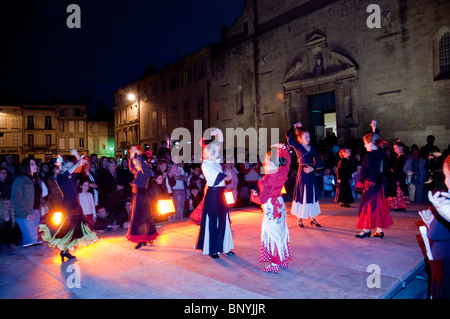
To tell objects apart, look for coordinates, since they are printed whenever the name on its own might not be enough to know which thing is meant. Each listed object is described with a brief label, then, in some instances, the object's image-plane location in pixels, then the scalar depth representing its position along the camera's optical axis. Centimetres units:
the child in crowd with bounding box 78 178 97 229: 756
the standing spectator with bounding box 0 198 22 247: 629
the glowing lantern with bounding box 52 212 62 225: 694
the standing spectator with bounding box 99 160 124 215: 834
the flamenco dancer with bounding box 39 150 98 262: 541
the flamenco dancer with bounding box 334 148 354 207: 1005
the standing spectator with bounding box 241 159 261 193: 1142
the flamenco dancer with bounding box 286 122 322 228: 735
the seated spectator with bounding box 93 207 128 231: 790
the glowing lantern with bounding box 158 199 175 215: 843
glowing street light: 3817
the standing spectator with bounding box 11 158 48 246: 625
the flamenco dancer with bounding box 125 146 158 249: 610
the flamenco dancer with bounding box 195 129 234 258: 536
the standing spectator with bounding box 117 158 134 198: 895
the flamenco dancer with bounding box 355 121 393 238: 615
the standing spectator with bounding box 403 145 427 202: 1073
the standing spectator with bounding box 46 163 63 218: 757
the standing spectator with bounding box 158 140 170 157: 1136
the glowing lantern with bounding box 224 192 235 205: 897
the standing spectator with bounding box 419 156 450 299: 293
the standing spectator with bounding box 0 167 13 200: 646
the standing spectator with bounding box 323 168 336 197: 1261
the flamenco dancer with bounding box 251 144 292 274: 466
